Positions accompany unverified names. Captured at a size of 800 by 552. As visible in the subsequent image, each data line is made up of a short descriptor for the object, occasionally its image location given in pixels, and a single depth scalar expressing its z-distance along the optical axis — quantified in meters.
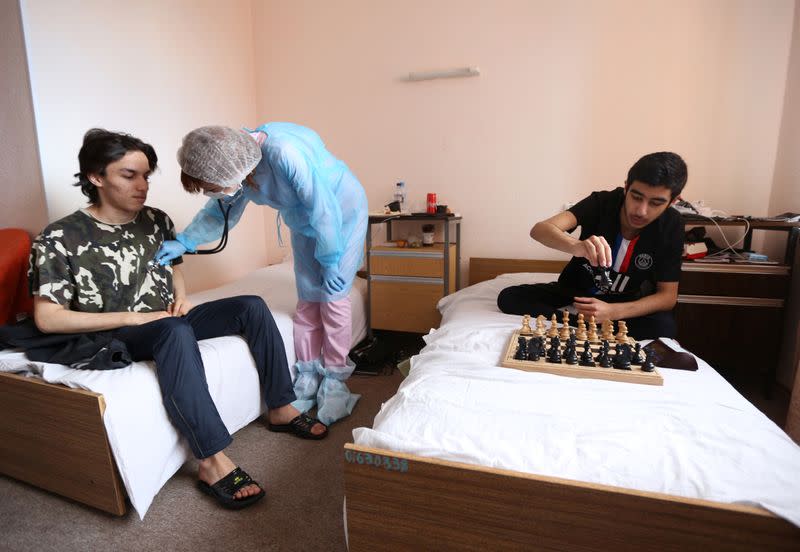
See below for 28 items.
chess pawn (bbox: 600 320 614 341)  1.28
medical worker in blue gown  1.42
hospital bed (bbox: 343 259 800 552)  0.65
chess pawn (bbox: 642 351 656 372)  1.08
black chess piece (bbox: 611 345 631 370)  1.10
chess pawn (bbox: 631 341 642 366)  1.13
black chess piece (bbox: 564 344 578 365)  1.14
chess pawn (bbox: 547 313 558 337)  1.27
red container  2.50
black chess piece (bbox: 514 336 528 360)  1.17
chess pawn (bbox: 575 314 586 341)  1.29
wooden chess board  1.06
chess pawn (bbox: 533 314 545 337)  1.33
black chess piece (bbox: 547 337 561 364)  1.15
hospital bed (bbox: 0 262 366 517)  1.13
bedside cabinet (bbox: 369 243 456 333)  2.29
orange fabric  1.46
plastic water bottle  2.62
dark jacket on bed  1.23
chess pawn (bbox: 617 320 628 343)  1.24
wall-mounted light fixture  2.47
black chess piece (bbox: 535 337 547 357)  1.19
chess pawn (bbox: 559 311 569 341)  1.27
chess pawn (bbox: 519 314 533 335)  1.35
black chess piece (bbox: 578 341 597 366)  1.14
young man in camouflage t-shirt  1.25
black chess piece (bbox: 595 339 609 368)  1.15
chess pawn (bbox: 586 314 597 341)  1.29
